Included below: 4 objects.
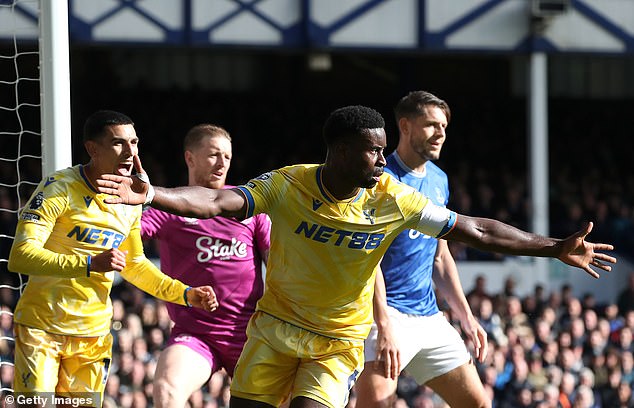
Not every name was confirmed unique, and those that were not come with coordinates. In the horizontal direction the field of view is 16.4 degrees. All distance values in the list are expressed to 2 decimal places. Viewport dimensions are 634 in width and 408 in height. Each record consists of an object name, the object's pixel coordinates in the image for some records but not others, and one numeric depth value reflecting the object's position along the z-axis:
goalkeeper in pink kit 13.11
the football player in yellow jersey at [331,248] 10.62
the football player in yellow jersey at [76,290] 11.46
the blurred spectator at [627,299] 29.71
